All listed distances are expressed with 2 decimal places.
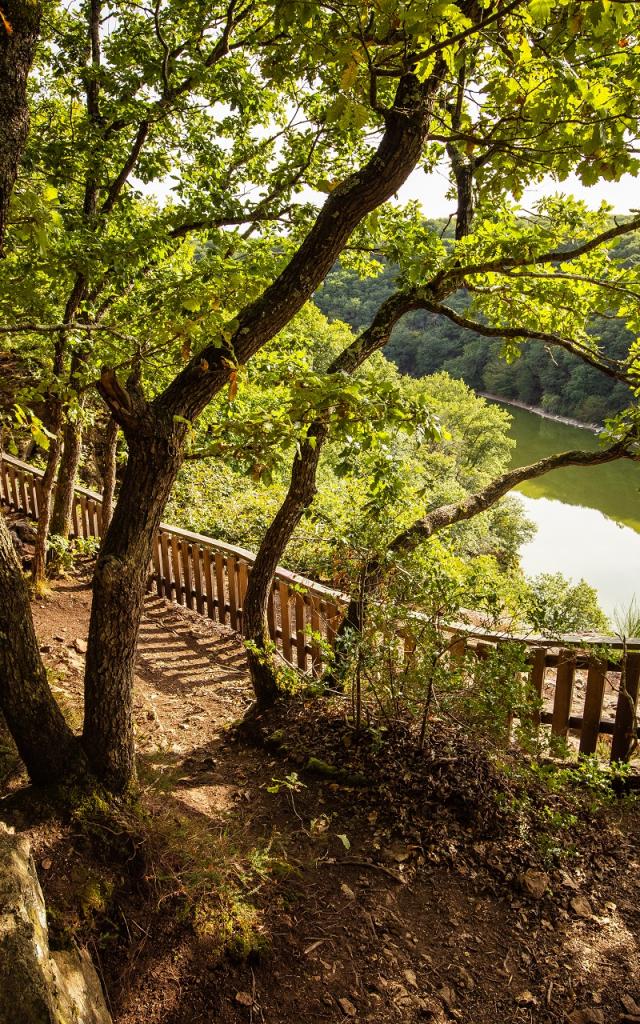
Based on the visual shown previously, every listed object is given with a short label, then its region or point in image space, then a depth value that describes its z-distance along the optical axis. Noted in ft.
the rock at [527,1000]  7.36
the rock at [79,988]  4.62
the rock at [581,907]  8.72
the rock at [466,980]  7.53
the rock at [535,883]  8.93
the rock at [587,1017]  7.17
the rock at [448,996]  7.24
